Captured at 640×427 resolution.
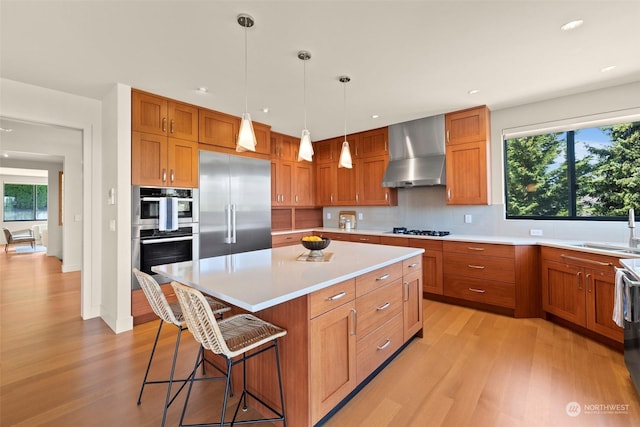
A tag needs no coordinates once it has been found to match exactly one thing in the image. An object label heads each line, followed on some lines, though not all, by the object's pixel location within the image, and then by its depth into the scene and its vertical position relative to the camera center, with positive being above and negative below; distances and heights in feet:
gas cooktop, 12.88 -0.92
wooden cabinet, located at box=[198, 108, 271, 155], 11.70 +3.72
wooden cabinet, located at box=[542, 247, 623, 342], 7.89 -2.39
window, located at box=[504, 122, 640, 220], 9.95 +1.46
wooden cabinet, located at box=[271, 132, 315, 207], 15.85 +2.22
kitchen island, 4.82 -1.94
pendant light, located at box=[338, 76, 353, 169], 8.08 +1.59
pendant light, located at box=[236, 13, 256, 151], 5.86 +1.66
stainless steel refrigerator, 11.72 +0.48
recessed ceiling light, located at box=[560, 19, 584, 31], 6.35 +4.24
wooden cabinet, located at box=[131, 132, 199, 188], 9.88 +2.01
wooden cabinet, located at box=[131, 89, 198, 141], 9.87 +3.67
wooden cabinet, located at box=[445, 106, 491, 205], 11.78 +2.39
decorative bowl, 7.16 -0.77
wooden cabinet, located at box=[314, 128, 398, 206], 14.99 +2.31
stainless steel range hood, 12.80 +2.81
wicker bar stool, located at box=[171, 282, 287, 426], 4.24 -2.05
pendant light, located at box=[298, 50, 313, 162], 7.25 +1.81
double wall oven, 9.89 -0.42
